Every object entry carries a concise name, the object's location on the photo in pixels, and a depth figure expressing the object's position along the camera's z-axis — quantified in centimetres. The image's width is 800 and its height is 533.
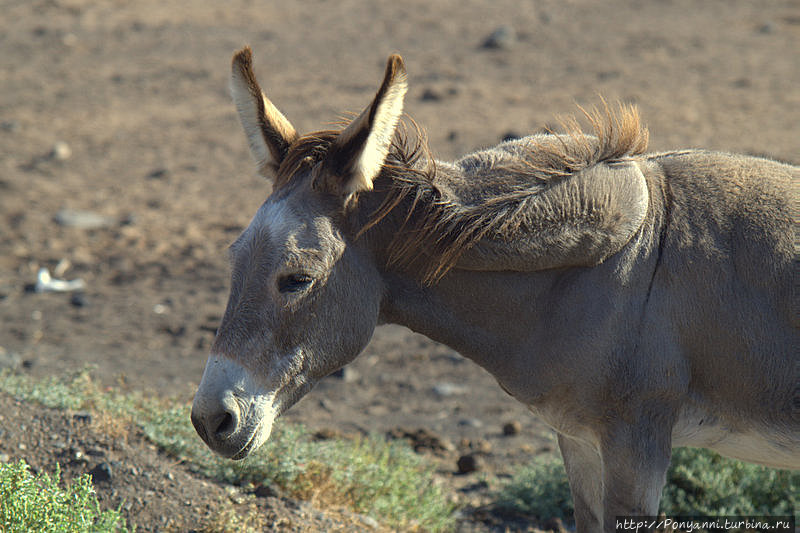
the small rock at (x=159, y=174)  1940
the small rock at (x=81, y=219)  1705
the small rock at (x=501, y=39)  2656
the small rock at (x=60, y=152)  2012
